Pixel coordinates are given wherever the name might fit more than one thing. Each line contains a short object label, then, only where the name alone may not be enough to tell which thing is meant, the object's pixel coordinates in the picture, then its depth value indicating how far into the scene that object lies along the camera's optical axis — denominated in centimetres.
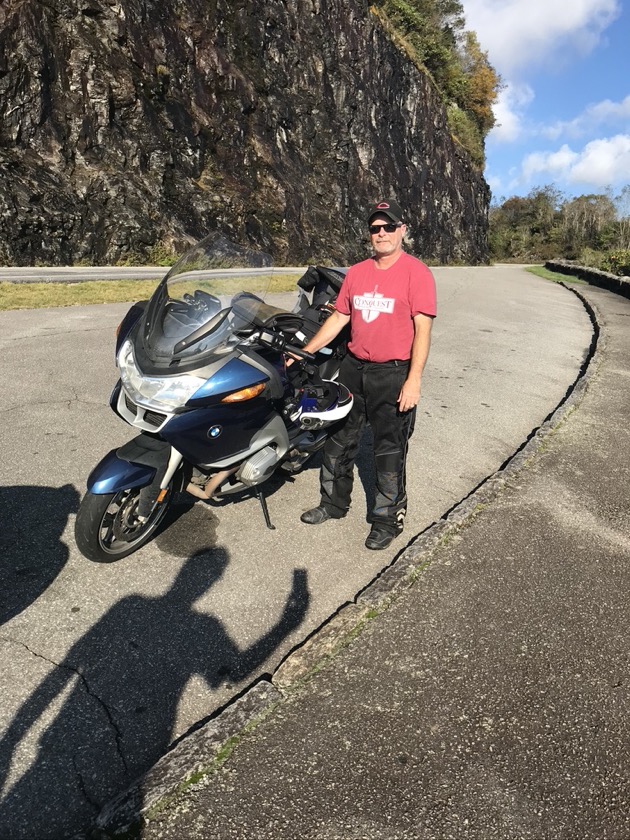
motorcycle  325
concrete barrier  2233
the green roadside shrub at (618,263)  2948
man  363
